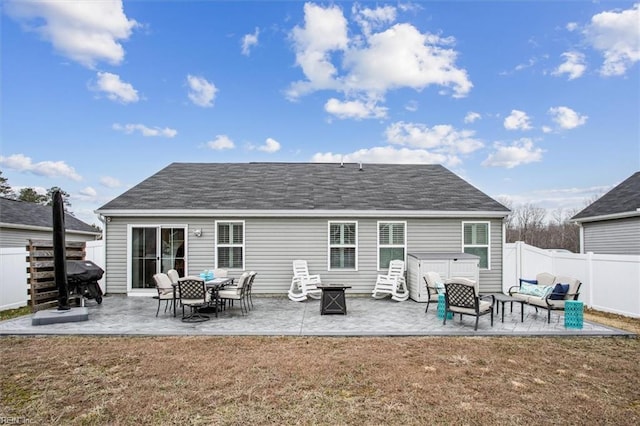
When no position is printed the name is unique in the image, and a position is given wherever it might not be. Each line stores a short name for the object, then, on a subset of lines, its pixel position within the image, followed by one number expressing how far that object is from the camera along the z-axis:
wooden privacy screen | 7.47
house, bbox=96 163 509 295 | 9.97
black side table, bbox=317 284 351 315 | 7.57
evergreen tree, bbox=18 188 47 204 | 26.11
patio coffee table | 6.86
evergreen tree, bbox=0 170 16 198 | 25.02
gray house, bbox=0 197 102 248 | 13.06
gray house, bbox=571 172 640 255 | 10.71
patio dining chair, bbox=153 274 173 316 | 7.43
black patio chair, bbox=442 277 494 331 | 6.38
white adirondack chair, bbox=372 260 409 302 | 9.33
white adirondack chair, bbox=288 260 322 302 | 9.34
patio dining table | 7.28
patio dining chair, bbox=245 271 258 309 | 7.98
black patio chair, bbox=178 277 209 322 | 6.99
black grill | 8.25
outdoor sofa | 6.90
